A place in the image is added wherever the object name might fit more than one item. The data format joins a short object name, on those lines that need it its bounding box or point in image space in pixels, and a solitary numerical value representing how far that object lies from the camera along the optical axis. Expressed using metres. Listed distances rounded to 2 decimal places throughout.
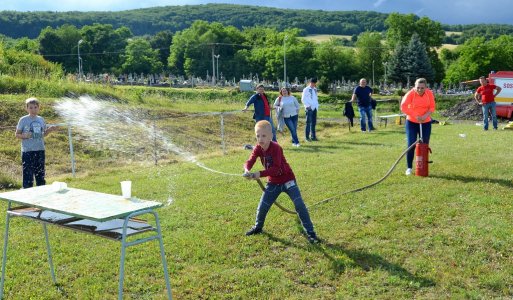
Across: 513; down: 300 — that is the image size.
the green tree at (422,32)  104.25
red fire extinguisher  10.97
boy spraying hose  7.14
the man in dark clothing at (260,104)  16.31
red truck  34.46
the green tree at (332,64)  113.50
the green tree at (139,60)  125.50
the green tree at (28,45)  120.34
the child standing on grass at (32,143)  10.77
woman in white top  18.05
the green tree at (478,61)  93.56
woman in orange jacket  11.04
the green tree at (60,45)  123.12
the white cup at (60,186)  6.36
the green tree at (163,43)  154.75
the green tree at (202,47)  132.00
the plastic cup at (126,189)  5.77
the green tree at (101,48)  126.00
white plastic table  5.12
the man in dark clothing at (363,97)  20.34
